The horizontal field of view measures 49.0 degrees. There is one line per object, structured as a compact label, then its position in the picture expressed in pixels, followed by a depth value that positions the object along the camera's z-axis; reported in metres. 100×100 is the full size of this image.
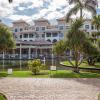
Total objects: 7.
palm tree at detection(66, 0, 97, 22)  15.84
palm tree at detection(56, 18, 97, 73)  8.81
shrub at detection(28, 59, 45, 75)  8.53
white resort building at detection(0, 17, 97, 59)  29.52
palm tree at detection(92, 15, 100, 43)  13.71
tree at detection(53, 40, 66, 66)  9.09
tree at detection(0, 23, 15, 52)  9.46
